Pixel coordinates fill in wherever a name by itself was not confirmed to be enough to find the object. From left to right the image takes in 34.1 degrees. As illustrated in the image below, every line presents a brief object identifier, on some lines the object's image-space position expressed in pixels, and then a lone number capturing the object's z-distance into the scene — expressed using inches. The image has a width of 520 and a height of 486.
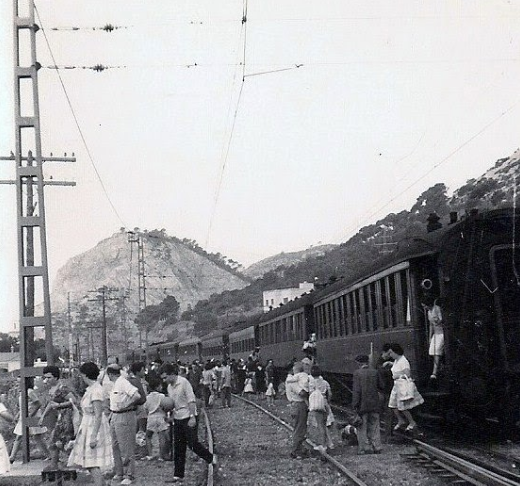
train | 467.5
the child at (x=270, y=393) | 1065.9
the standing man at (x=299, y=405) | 512.4
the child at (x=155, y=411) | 497.0
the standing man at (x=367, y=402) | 502.3
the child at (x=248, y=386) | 1114.7
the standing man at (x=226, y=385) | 1011.9
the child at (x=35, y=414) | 500.4
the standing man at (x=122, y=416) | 401.4
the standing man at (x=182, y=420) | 432.1
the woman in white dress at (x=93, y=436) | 366.3
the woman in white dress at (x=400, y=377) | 482.0
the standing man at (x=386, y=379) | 522.0
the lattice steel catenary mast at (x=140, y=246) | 1999.3
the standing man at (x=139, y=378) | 503.8
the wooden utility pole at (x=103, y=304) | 2015.3
